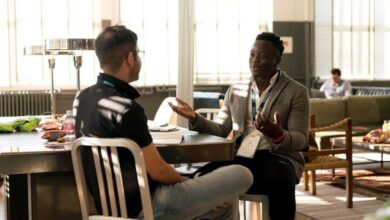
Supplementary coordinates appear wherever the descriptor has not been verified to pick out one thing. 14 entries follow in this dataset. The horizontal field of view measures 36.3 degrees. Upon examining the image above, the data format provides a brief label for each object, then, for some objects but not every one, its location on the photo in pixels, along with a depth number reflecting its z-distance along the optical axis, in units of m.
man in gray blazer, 2.83
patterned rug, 5.23
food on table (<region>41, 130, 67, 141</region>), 2.51
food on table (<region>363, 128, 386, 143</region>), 5.33
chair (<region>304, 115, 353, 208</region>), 4.59
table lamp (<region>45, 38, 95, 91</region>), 3.20
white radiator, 8.34
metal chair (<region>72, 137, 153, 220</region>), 2.01
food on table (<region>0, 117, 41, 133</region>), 2.97
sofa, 7.51
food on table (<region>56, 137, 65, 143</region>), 2.46
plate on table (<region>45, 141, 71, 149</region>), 2.33
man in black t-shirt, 2.07
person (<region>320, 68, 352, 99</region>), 9.55
